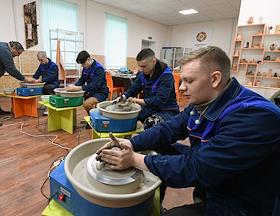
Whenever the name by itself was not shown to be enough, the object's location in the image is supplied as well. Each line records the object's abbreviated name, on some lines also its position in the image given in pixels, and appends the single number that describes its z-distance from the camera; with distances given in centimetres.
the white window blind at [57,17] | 513
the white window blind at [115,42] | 679
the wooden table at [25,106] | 340
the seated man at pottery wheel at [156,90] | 198
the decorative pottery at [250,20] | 388
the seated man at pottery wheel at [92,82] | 285
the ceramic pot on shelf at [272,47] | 382
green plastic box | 256
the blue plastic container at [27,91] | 325
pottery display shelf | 386
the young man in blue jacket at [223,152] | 65
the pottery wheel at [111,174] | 74
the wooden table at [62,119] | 282
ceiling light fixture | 675
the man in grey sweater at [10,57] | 318
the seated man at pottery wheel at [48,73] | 373
